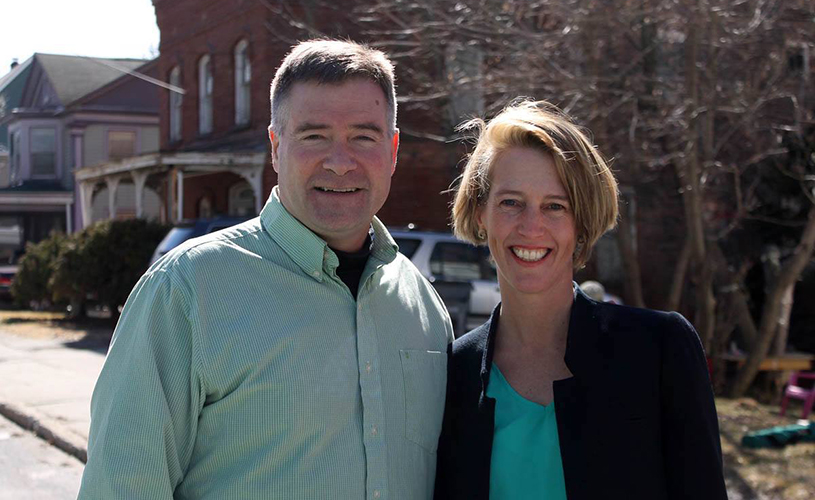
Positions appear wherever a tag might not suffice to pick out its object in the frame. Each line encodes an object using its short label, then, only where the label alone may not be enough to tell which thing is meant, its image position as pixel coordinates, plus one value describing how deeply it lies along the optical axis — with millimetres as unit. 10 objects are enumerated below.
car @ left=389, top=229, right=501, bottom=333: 11953
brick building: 17766
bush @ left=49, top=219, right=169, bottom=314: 16438
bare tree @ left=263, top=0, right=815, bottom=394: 9477
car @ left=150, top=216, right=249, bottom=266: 12297
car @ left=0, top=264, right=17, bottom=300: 24312
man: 2270
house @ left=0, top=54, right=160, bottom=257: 30625
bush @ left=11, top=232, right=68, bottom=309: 19984
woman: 2404
